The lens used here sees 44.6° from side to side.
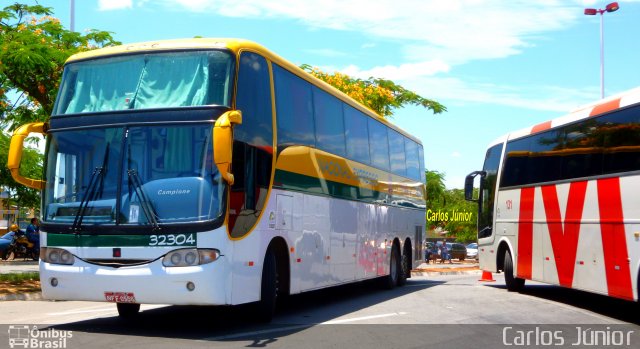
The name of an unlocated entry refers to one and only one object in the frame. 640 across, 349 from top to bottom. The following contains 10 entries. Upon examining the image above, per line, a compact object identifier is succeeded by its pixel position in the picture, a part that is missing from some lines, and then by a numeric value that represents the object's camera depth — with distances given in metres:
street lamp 37.44
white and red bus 11.88
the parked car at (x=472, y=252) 71.72
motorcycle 32.22
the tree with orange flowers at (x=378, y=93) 32.00
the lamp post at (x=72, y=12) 22.34
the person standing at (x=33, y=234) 32.41
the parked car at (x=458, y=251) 59.71
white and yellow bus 9.46
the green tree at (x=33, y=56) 17.22
